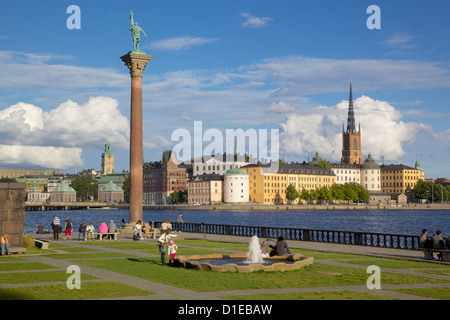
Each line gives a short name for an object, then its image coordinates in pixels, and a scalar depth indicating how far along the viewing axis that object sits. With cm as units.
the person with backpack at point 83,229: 4053
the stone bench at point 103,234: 4028
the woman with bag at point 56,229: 4059
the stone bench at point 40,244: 3102
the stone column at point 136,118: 4547
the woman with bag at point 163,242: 2354
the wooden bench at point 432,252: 2469
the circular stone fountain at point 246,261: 2112
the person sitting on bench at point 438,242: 2522
